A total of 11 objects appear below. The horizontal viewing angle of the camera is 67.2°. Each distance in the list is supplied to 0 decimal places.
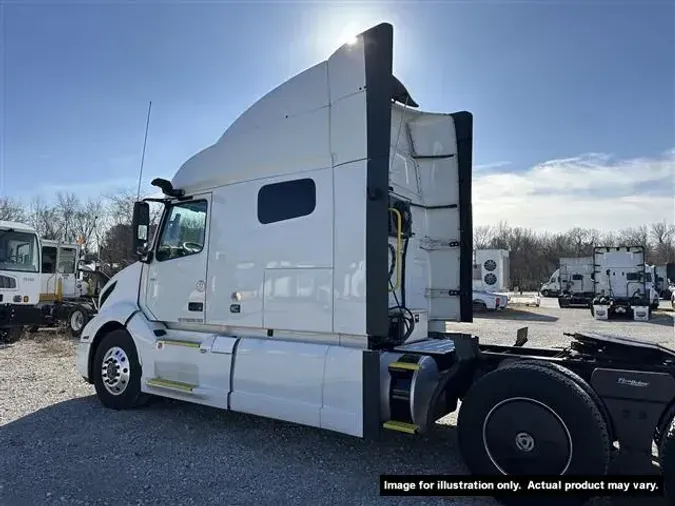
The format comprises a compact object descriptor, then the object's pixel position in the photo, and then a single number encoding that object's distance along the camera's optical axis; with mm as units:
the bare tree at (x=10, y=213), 40362
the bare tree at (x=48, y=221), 45109
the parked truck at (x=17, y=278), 13102
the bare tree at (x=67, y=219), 46316
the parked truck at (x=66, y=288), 15133
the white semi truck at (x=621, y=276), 25031
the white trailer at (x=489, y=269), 29578
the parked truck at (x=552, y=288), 46825
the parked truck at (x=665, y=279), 41062
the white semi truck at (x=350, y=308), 3906
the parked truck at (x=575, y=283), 32125
